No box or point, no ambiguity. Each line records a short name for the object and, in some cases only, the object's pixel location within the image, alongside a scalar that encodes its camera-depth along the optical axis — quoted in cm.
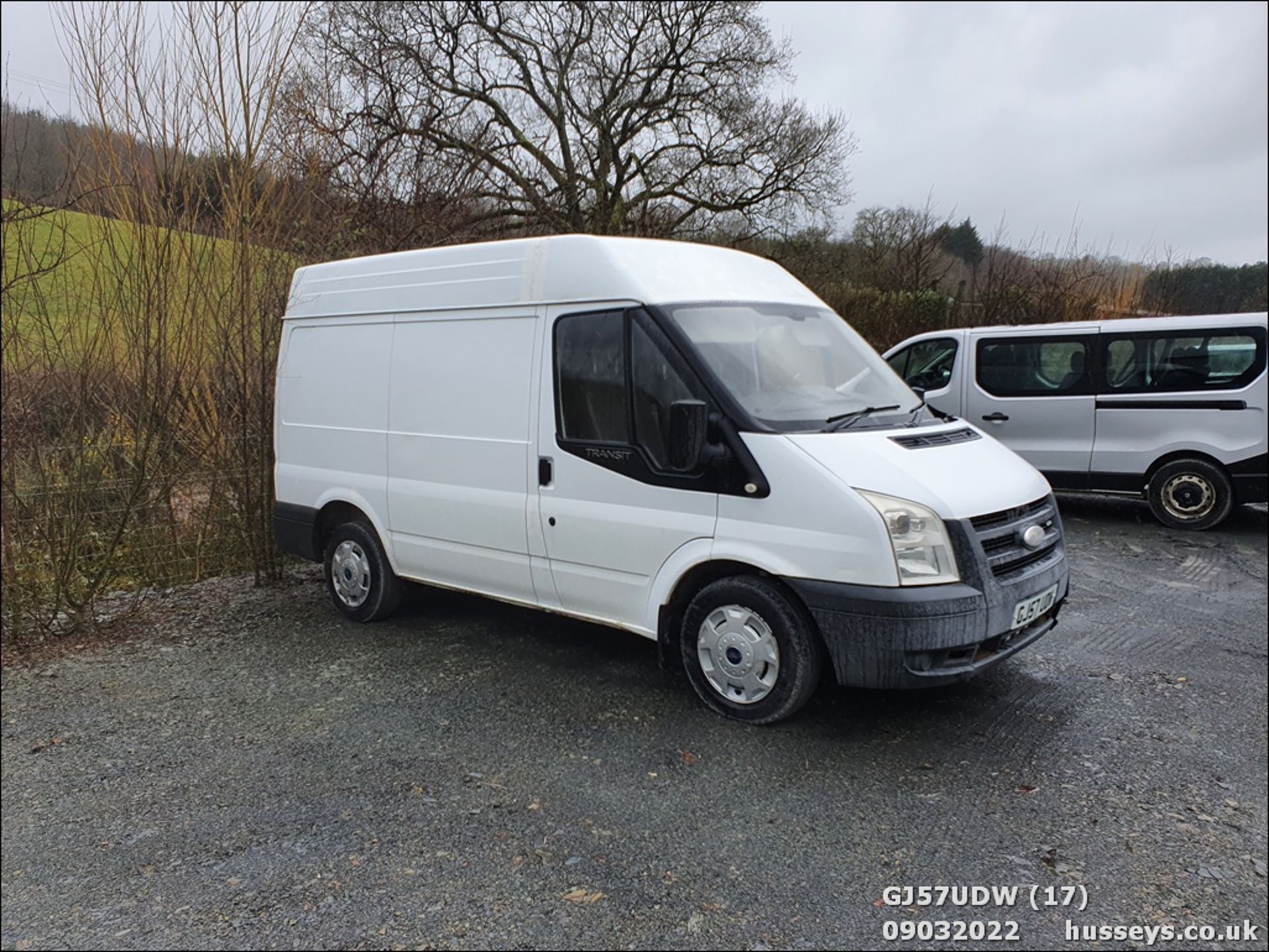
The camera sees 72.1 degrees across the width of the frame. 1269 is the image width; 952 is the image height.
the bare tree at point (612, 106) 1698
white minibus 802
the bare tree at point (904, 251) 1527
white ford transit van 366
